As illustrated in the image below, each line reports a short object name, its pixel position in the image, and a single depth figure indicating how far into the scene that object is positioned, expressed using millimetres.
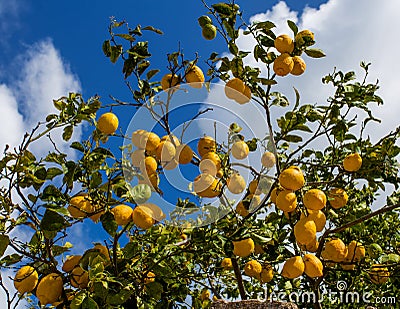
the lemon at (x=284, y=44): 1729
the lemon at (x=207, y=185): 1687
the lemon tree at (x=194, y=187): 1515
